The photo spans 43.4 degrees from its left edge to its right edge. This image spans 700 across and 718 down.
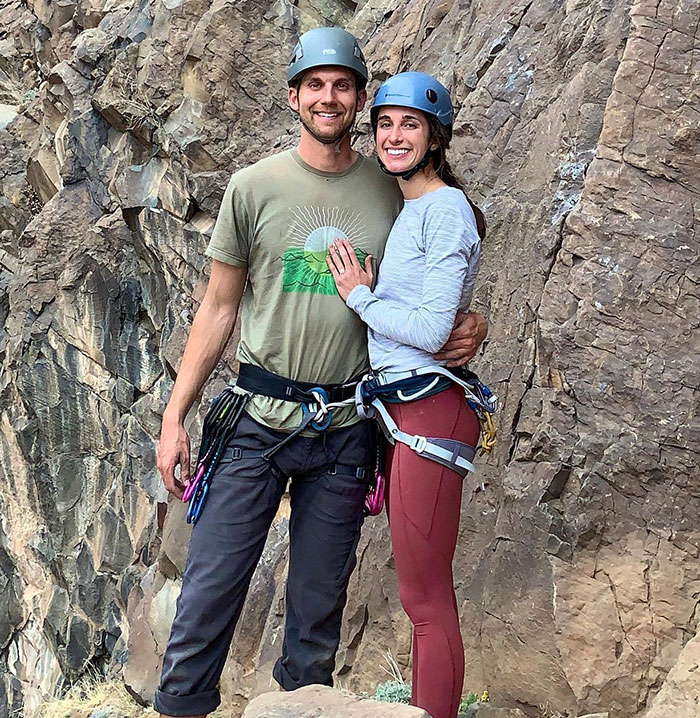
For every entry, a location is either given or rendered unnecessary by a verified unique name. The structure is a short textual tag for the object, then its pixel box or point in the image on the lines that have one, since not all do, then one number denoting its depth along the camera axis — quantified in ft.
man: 13.41
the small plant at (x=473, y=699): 17.38
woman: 12.26
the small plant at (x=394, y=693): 17.44
